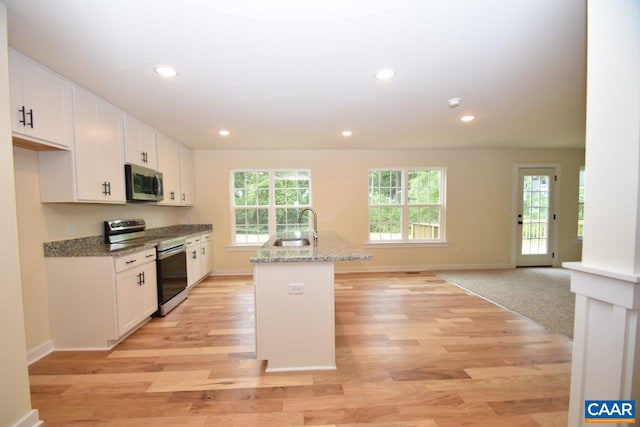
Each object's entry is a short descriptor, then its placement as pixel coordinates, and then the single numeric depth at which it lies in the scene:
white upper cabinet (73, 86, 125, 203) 2.25
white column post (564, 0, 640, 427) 0.85
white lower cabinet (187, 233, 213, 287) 3.78
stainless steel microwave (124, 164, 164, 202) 2.86
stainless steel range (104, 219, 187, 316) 2.94
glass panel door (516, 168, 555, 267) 5.03
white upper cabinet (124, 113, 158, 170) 2.91
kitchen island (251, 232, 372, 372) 1.92
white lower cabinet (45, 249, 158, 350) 2.24
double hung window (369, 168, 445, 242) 5.01
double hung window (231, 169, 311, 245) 4.86
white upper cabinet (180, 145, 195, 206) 4.24
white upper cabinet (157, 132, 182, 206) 3.63
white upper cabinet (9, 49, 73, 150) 1.72
